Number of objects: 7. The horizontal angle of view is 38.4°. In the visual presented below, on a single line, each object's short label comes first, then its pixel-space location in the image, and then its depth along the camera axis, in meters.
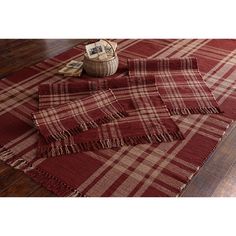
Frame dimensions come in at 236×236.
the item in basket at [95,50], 2.22
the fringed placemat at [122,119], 1.65
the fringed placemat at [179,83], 1.92
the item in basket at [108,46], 2.28
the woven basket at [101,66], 2.20
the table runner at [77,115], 1.71
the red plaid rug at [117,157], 1.42
